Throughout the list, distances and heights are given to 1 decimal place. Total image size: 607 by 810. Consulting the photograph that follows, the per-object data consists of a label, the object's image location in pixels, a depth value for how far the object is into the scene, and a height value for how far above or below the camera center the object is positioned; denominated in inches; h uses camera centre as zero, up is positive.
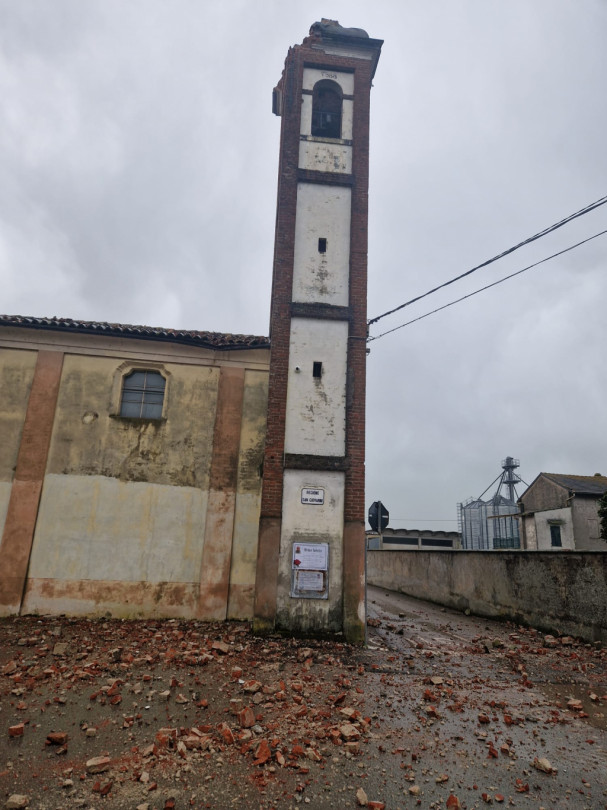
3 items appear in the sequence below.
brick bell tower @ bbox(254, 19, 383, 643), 387.2 +159.0
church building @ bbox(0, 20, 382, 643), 400.2 +75.4
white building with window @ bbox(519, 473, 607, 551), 1086.4 +80.2
